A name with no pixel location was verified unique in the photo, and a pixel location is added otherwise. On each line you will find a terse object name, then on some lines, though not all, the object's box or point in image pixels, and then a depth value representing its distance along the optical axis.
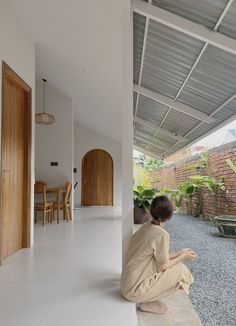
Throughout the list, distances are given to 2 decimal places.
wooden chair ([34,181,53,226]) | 6.16
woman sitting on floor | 2.07
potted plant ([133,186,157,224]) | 6.87
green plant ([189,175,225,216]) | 6.44
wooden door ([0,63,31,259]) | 3.65
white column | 2.81
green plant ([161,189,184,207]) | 9.23
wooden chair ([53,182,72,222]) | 6.85
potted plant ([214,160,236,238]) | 5.11
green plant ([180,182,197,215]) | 8.18
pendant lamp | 6.38
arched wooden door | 11.45
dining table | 6.62
